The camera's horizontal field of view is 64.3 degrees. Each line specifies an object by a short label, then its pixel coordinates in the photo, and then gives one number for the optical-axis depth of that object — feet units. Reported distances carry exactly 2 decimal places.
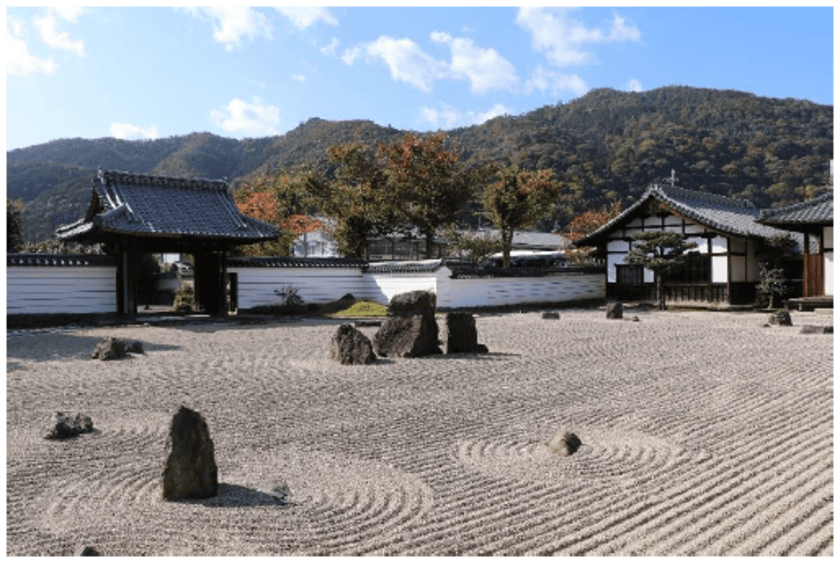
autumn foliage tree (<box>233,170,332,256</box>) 127.54
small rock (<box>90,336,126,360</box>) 42.98
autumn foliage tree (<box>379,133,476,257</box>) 109.19
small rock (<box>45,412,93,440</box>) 22.43
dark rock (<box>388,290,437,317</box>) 50.35
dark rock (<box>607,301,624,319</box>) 76.89
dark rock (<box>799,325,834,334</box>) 55.47
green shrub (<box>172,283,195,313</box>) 98.17
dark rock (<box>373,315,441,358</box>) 43.75
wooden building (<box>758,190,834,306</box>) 83.10
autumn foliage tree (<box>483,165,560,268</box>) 108.37
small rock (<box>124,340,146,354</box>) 46.85
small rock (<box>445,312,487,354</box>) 45.32
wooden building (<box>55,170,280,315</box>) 76.74
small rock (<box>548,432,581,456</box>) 20.43
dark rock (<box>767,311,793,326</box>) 64.39
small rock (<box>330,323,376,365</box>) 40.34
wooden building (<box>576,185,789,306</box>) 95.04
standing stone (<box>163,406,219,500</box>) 16.40
